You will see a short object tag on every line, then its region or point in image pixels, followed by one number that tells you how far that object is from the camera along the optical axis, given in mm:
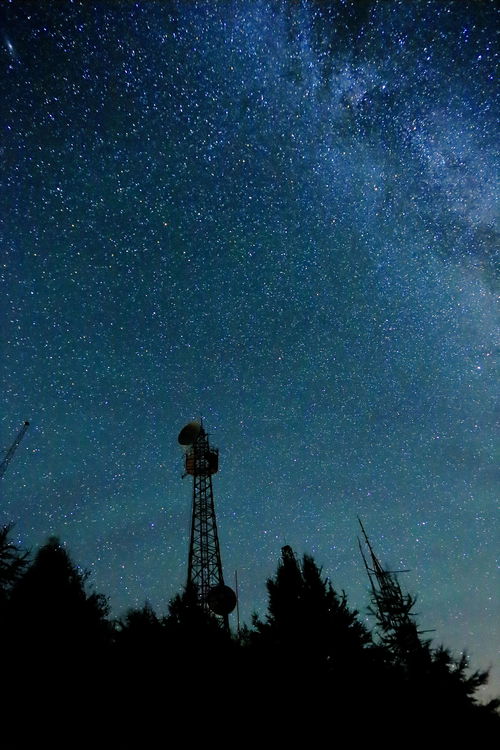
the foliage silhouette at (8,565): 15234
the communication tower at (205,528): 22750
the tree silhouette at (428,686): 12812
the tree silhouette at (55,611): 13391
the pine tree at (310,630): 15305
